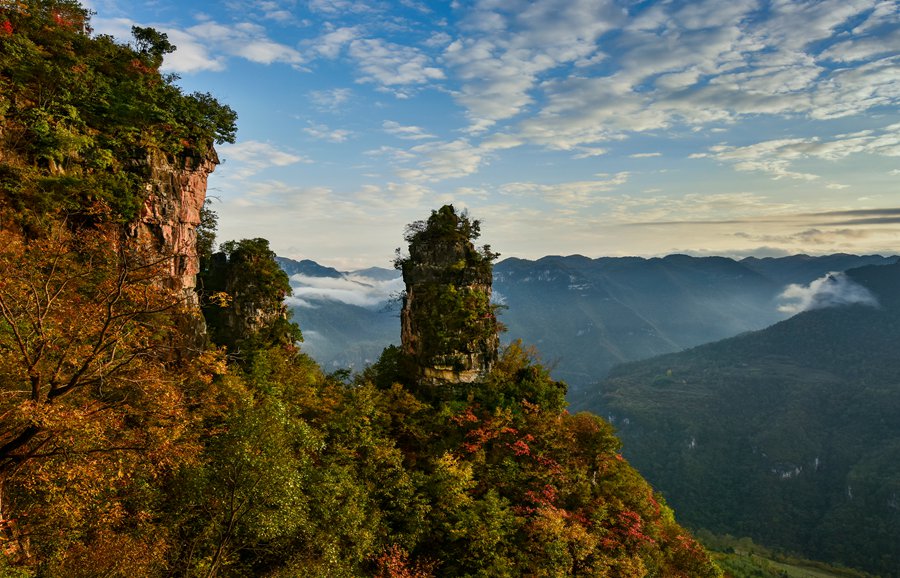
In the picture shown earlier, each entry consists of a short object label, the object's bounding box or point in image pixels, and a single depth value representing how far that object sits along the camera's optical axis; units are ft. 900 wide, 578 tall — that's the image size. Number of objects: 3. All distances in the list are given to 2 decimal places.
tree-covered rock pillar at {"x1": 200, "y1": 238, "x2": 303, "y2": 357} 123.75
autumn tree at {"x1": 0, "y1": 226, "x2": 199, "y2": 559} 38.70
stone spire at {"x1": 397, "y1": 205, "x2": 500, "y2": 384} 135.44
